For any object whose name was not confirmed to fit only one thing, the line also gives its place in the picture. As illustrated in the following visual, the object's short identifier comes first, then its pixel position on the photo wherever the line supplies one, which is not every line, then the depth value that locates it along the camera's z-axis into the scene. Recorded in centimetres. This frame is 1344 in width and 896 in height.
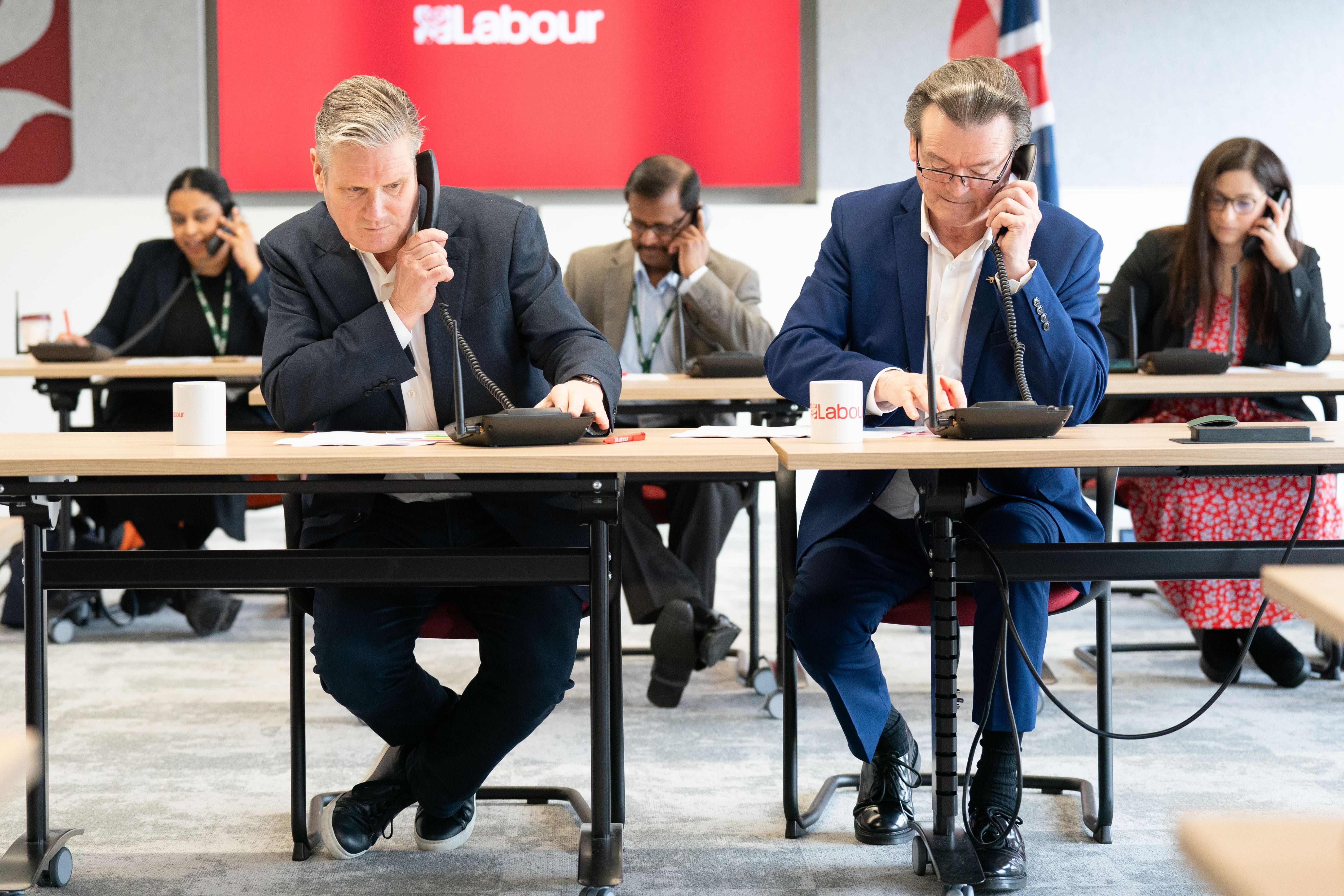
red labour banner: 1129
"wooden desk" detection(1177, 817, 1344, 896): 320
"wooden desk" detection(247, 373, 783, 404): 633
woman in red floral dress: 639
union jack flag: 790
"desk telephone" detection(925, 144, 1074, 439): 512
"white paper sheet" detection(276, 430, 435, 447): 515
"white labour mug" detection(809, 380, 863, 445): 513
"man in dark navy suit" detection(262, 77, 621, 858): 528
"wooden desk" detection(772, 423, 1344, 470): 499
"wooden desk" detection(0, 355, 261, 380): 686
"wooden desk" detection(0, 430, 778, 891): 500
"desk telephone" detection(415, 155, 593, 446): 509
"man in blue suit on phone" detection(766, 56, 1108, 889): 530
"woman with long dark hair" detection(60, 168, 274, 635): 736
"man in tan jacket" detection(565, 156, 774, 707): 638
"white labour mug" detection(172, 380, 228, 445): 518
